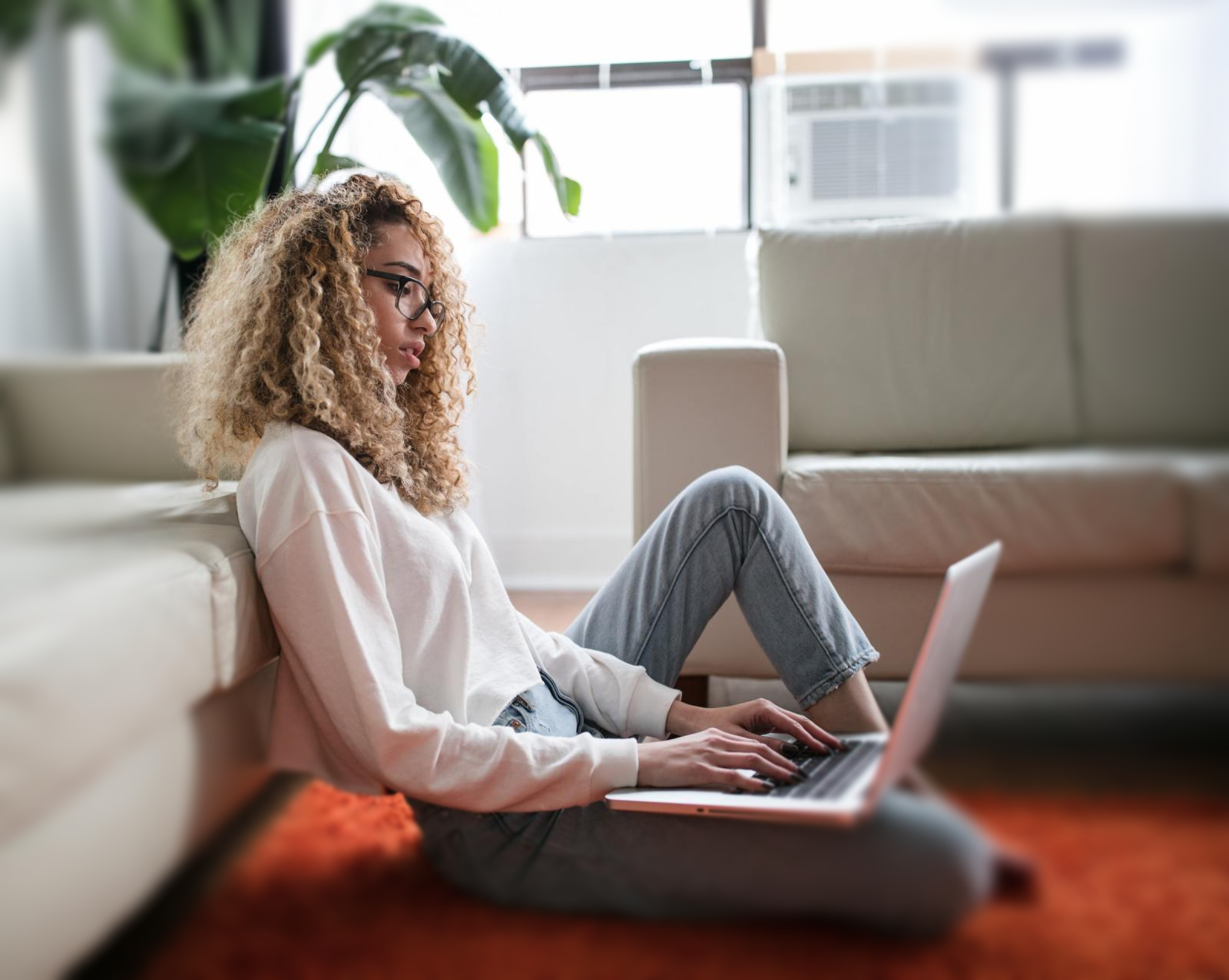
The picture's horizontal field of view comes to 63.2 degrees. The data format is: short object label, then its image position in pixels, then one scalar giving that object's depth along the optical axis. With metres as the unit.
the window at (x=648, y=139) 2.25
